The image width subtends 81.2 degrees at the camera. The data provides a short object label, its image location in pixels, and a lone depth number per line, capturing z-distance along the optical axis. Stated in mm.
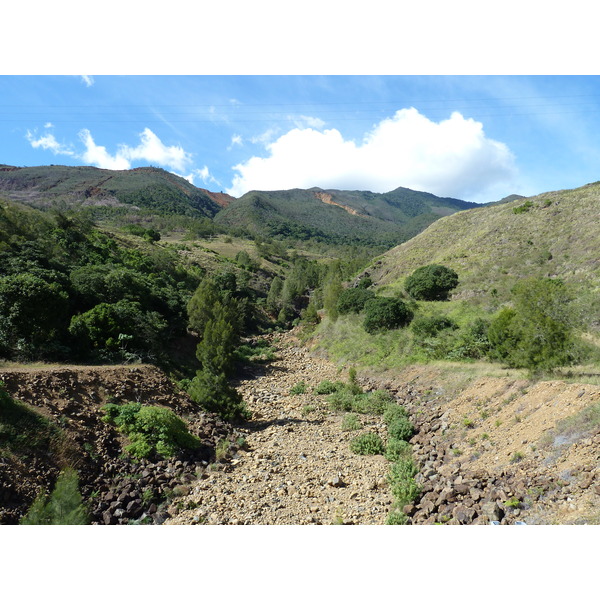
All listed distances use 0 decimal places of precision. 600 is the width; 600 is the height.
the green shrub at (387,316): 25875
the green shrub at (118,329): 17438
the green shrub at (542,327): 12008
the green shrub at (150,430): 11445
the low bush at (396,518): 8039
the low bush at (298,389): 20206
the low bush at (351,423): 14930
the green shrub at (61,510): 6492
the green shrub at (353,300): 31672
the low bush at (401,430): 13781
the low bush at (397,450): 12094
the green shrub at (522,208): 47156
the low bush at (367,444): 12727
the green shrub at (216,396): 15898
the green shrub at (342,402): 17547
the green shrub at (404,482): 9102
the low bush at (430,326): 22625
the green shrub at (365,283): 42800
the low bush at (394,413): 15391
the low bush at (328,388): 20109
